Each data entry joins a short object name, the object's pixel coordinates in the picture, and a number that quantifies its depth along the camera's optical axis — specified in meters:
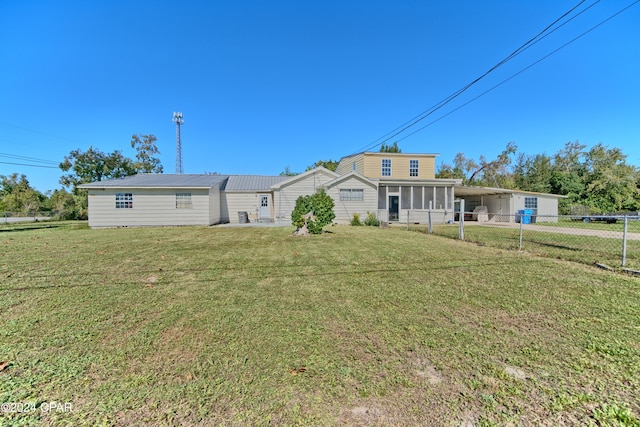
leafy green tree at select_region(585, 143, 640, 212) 23.02
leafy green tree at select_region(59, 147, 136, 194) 28.53
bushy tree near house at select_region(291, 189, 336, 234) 11.53
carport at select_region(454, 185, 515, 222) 21.20
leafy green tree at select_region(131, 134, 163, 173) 33.49
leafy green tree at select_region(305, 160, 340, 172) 37.38
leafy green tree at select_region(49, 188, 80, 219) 26.02
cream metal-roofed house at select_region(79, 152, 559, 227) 16.91
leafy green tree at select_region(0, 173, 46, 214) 29.42
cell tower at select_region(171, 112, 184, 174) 33.09
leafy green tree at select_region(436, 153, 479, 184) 39.33
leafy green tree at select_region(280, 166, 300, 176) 41.21
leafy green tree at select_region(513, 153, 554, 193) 27.52
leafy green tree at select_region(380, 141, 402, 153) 37.69
